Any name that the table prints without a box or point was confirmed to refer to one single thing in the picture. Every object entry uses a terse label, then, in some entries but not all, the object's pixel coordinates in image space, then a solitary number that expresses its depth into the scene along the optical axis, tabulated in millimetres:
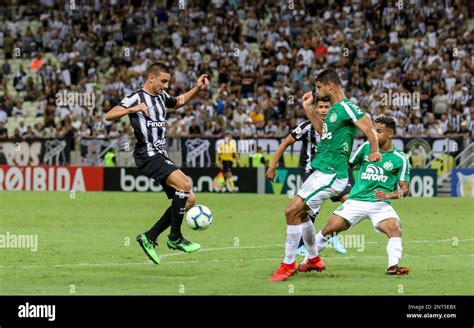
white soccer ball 14602
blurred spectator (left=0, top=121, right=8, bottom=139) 38281
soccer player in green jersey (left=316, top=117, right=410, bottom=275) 13312
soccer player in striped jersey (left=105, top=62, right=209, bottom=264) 14031
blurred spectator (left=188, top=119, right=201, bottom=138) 36469
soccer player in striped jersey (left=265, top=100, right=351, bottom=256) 14308
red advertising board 35438
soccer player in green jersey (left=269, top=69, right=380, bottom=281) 12555
